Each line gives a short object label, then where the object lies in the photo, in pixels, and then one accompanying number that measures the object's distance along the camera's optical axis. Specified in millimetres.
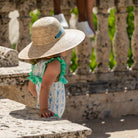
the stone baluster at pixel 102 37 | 7582
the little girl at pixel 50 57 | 3742
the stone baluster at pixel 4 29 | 6690
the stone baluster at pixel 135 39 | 7811
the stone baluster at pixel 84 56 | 7440
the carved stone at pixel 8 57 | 4612
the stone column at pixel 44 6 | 7076
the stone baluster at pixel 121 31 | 7702
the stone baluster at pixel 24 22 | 6904
